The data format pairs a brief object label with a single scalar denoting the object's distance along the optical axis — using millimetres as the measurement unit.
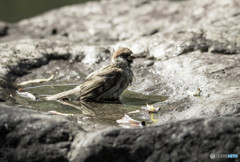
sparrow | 11930
